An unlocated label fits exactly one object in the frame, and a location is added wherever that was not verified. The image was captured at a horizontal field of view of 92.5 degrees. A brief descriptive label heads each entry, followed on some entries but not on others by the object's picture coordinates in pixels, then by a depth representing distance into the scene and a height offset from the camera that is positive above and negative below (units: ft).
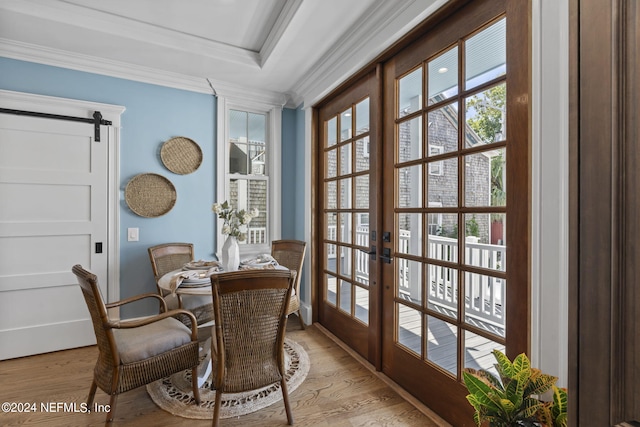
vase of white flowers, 7.63 -0.52
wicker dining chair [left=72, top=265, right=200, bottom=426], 5.21 -2.55
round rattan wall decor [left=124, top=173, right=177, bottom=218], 9.50 +0.56
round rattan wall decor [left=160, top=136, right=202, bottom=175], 9.98 +1.91
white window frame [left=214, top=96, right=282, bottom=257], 11.39 +1.81
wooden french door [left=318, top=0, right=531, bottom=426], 4.54 +0.13
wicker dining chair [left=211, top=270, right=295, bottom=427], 5.12 -2.00
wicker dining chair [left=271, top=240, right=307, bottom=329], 10.23 -1.43
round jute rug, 6.05 -3.92
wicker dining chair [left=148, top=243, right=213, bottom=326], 8.16 -1.71
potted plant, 2.95 -1.84
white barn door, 8.21 -0.44
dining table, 6.48 -1.52
